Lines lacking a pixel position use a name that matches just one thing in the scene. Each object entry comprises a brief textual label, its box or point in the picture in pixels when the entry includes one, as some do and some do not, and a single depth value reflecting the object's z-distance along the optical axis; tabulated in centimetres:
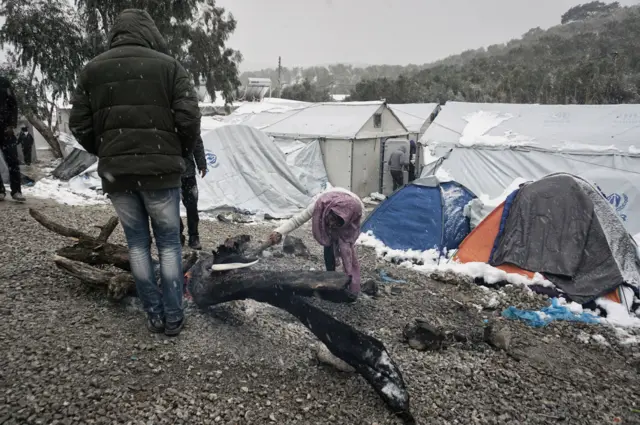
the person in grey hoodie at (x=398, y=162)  1221
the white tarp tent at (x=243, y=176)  908
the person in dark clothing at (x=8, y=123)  565
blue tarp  422
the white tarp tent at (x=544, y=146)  870
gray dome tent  473
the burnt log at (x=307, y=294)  255
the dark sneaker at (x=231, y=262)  312
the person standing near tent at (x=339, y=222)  390
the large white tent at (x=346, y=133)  1148
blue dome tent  623
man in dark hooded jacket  249
